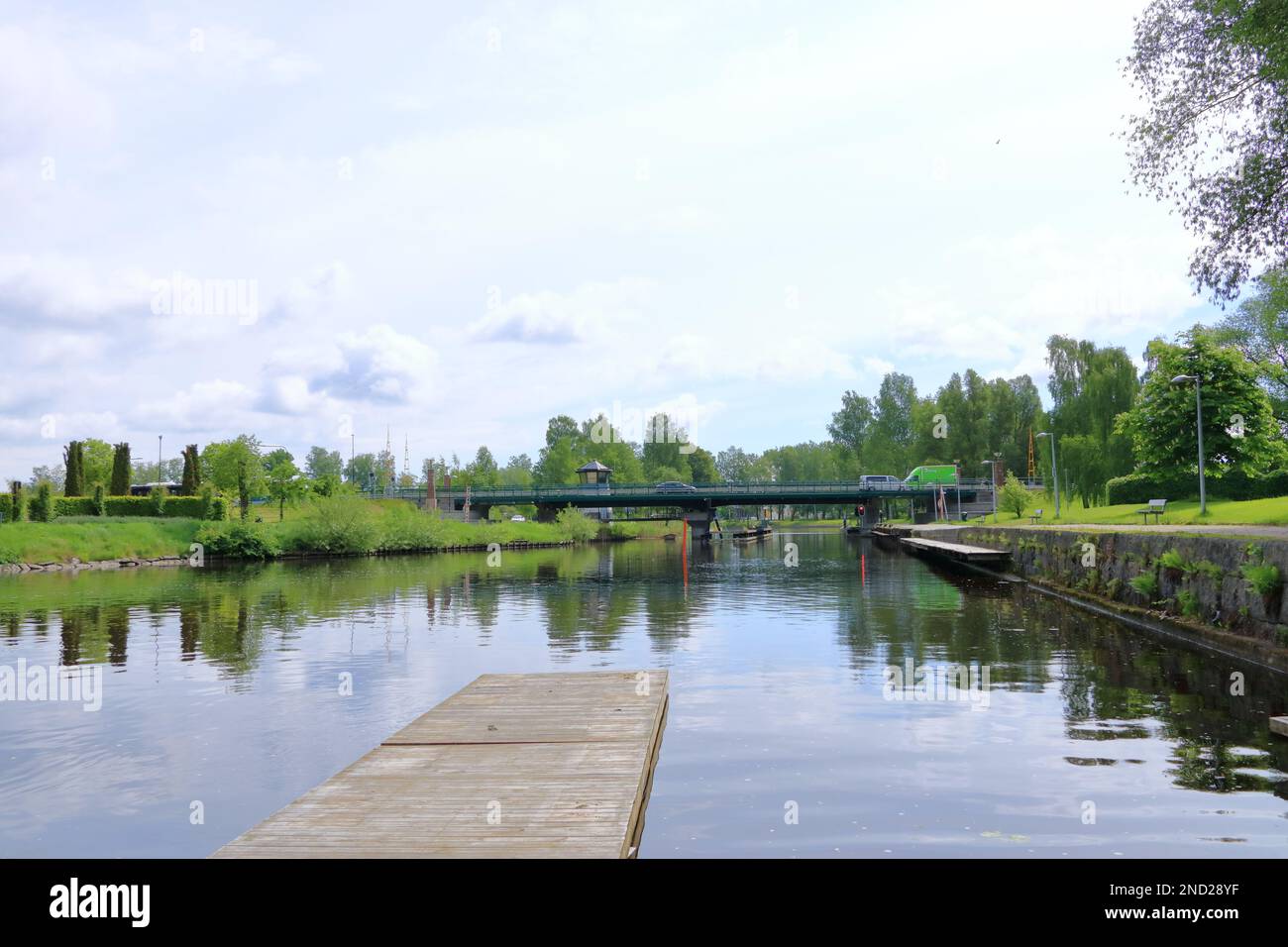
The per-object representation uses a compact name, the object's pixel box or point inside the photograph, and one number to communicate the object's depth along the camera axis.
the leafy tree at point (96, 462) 116.75
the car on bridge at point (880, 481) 110.12
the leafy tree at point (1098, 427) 68.44
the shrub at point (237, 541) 68.94
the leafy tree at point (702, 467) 169.62
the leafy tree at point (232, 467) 91.50
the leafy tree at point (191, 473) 91.19
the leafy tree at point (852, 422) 153.62
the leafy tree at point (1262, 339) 68.75
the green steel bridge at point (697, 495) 101.38
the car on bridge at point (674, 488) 103.88
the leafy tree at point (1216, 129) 22.36
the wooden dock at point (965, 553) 44.47
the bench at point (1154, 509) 41.47
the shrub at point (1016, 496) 79.06
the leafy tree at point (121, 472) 87.19
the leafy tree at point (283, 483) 93.12
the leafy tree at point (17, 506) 63.56
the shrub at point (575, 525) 103.44
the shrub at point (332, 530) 75.00
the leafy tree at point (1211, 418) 52.34
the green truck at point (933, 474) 107.50
